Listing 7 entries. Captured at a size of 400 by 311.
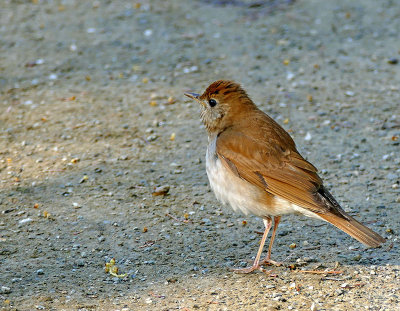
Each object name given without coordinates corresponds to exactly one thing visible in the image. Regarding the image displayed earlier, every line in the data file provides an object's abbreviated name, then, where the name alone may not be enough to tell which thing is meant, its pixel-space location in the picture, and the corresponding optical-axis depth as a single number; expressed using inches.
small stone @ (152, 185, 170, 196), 512.7
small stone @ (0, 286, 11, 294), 382.9
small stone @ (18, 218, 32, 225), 469.9
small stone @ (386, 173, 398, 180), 532.1
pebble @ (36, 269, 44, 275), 405.6
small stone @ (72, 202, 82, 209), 494.4
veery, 387.9
